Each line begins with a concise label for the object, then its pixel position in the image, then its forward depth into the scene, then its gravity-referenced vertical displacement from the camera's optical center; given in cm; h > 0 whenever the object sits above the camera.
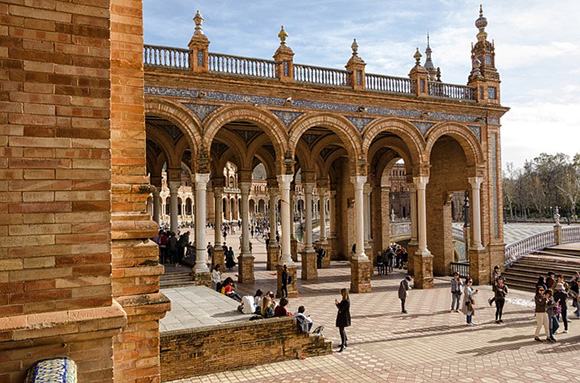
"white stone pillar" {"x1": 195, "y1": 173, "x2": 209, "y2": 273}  1521 -45
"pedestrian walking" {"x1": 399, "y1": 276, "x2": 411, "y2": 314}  1356 -265
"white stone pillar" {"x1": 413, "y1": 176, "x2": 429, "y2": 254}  1812 -31
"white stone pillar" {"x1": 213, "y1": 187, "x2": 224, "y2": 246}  2106 -11
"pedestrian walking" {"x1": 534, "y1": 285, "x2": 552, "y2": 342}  1061 -262
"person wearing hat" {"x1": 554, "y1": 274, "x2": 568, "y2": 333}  1145 -247
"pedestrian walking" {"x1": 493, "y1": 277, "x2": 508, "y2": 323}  1241 -260
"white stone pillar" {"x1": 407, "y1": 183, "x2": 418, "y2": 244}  2066 -26
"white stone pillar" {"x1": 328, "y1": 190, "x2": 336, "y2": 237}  2573 -30
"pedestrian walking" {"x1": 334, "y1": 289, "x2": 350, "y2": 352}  1015 -254
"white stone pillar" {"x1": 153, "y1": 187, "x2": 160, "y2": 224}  2037 -1
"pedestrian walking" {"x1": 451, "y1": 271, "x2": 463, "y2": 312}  1385 -270
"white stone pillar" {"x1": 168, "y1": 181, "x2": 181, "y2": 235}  1903 +15
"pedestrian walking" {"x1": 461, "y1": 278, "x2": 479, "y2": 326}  1225 -275
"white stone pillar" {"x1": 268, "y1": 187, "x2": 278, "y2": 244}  2073 -43
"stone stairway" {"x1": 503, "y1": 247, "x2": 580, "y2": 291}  1811 -276
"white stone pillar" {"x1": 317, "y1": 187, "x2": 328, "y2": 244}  2445 -73
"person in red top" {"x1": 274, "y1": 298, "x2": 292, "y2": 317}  1012 -237
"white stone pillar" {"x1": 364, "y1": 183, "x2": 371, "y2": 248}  2256 -25
